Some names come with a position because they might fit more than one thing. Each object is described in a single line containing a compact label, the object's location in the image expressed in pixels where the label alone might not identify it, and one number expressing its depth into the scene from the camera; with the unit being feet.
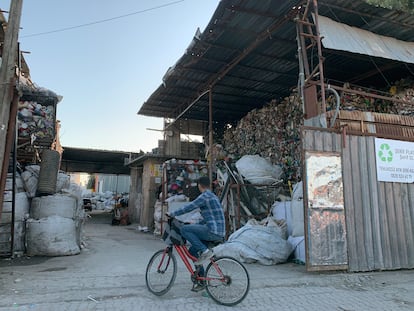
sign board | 20.31
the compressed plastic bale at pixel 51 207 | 23.93
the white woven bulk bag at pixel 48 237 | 22.94
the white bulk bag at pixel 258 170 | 30.55
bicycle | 12.89
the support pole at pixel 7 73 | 16.85
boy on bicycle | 13.48
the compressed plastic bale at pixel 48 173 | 24.47
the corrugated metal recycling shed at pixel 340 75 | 18.53
